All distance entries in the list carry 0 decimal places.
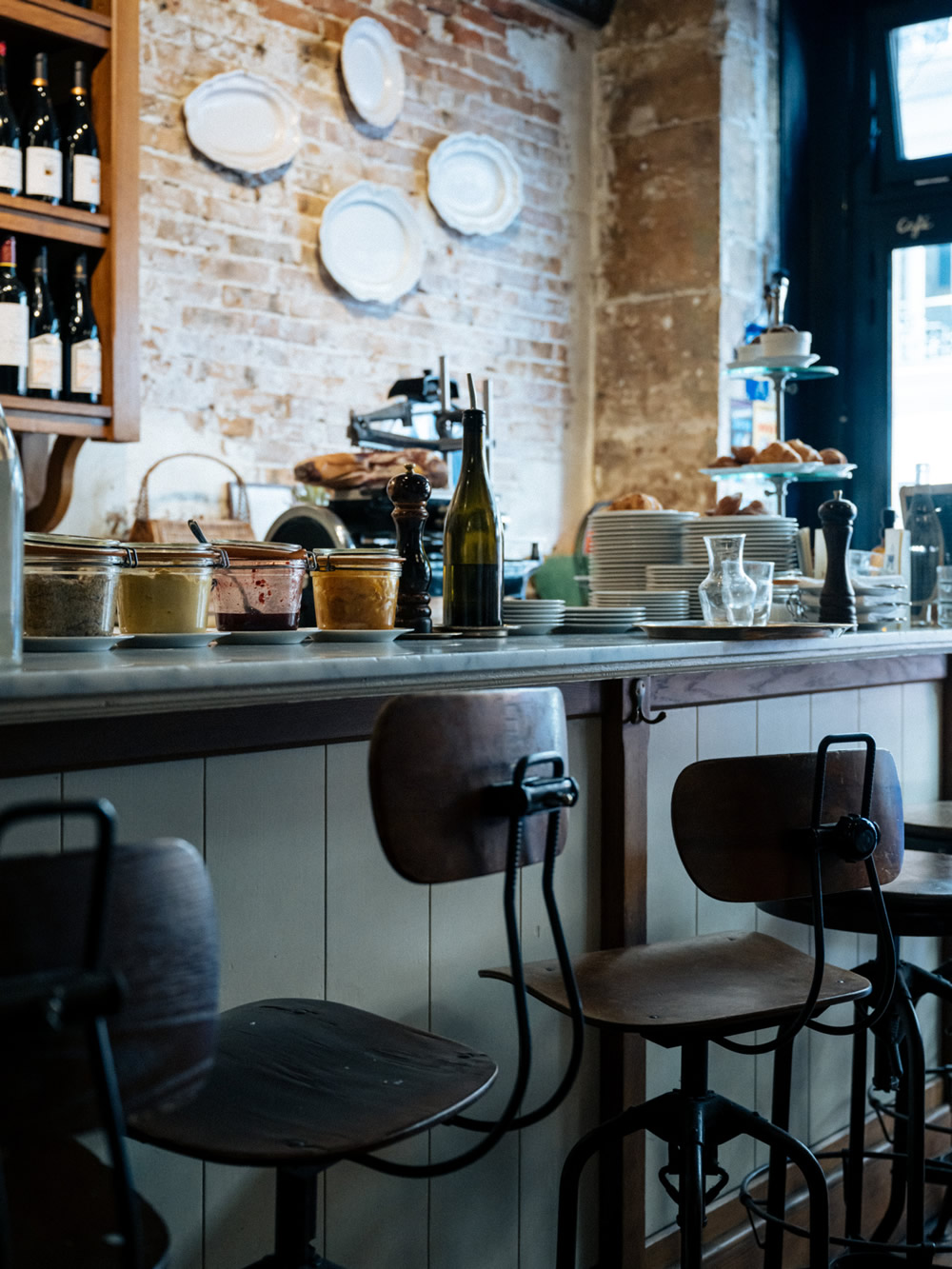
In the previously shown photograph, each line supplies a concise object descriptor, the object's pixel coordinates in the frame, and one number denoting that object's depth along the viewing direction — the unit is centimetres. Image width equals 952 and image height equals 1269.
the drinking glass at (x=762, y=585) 212
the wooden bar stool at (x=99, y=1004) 75
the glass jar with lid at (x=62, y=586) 139
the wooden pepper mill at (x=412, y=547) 193
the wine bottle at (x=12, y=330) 284
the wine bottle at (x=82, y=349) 298
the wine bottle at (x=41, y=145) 286
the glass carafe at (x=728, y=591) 211
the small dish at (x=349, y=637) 170
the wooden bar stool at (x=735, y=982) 150
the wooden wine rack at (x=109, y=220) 289
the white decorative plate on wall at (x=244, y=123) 375
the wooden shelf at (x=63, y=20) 278
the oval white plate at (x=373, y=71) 417
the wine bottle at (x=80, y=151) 294
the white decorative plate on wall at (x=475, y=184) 448
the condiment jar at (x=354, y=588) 174
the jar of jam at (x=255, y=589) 168
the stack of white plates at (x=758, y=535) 273
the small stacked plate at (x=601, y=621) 212
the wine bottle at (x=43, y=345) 289
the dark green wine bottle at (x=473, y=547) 199
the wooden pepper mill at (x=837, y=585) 237
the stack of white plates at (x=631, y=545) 276
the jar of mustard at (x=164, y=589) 149
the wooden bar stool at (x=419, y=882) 109
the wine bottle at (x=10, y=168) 280
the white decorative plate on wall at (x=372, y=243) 414
